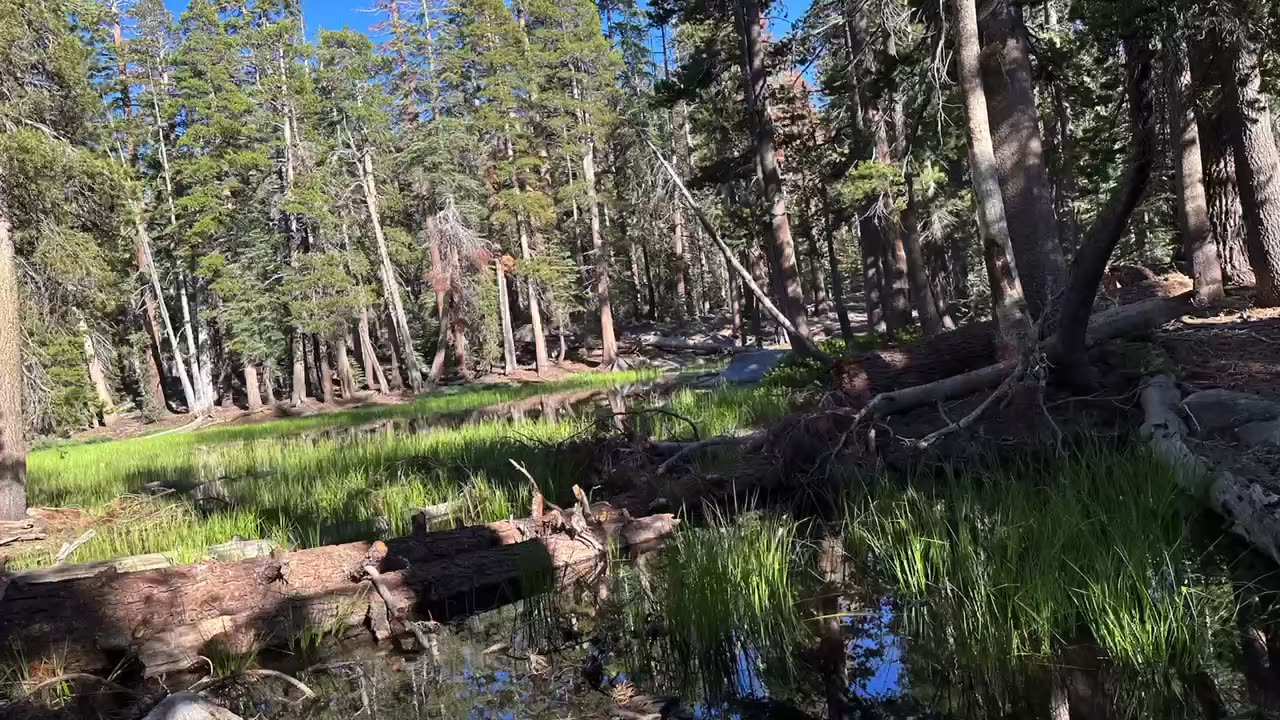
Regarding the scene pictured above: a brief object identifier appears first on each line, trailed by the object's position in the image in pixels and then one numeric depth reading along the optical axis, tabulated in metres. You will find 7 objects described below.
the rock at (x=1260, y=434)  5.20
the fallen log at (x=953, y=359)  8.20
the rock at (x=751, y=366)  18.78
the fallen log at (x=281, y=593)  4.49
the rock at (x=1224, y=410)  5.65
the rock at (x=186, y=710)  3.37
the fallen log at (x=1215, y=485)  4.15
